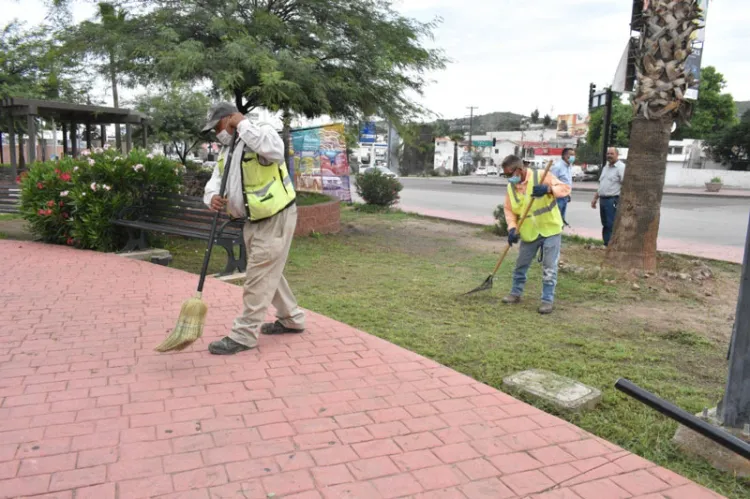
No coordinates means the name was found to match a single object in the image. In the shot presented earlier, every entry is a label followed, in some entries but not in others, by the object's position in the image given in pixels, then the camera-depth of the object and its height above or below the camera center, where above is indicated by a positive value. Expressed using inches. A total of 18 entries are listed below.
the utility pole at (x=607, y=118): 661.0 +55.7
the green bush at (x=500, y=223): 464.8 -45.5
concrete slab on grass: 143.3 -54.6
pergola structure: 580.1 +33.5
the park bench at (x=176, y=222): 274.1 -35.6
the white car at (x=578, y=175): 1962.8 -28.5
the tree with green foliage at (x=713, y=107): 1893.5 +200.7
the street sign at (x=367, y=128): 503.3 +25.5
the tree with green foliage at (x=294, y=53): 357.4 +66.2
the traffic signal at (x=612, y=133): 742.6 +43.5
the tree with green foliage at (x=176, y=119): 872.9 +45.5
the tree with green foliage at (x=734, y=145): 1627.7 +73.5
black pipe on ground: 92.0 -39.1
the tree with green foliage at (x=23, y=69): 719.7 +93.2
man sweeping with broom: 163.8 -14.5
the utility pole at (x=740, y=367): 118.5 -38.1
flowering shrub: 318.0 -22.9
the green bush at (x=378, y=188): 673.6 -32.4
